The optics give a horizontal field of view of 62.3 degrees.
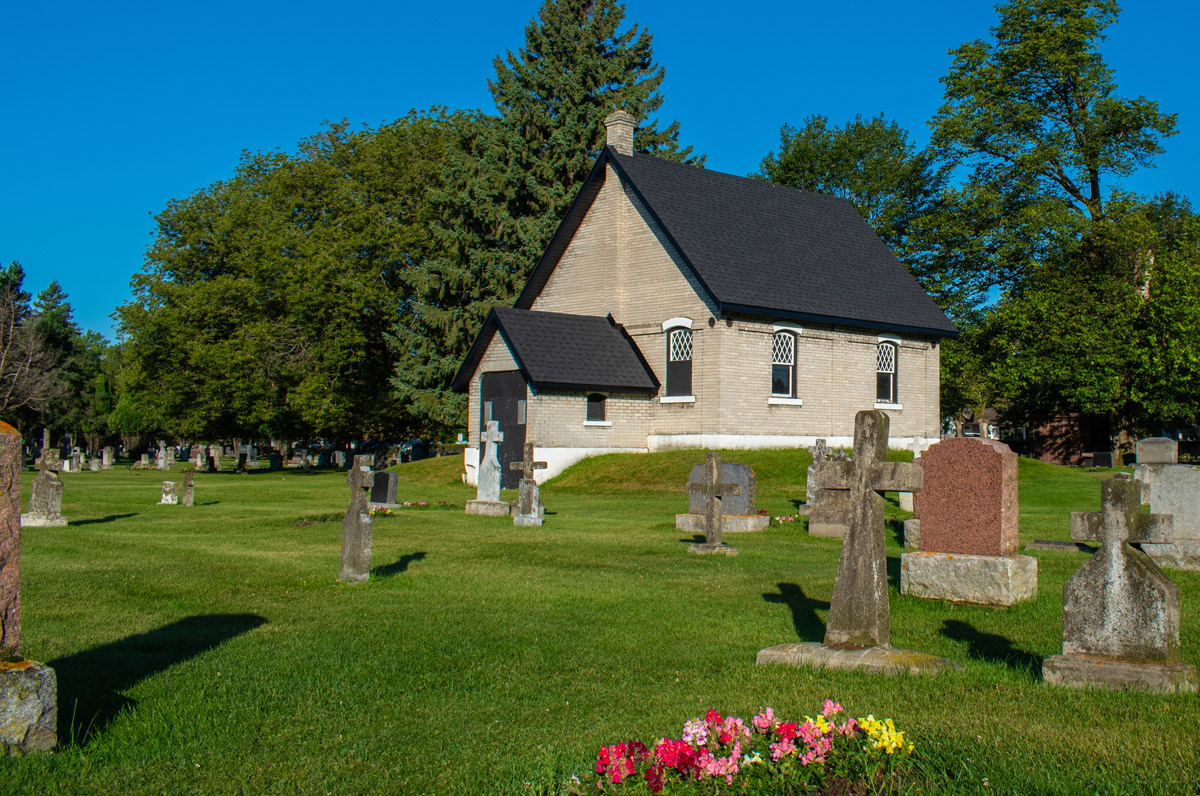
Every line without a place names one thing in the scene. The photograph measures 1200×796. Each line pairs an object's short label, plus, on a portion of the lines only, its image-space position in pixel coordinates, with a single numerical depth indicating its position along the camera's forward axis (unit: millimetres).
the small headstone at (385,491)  23109
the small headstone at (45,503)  18375
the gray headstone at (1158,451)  13266
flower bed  4523
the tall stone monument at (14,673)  5012
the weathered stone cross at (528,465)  19181
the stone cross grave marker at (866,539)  6707
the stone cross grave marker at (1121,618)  6125
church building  30766
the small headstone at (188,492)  23922
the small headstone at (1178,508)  12453
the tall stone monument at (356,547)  11469
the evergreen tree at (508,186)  39469
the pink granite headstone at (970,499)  9953
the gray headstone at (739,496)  17406
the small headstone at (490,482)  20359
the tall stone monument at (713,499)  14333
